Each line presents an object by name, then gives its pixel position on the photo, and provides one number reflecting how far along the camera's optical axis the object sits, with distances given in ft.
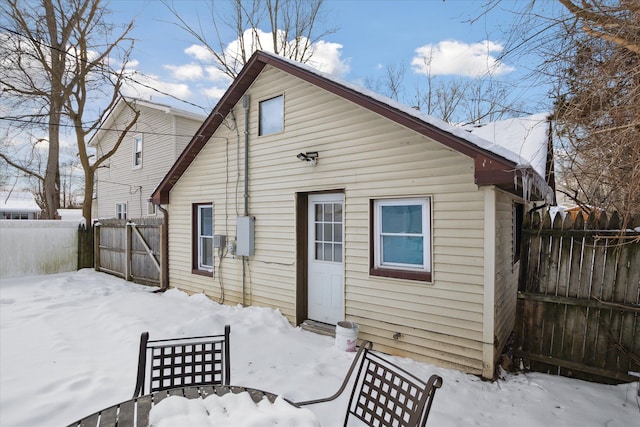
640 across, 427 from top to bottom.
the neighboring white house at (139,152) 46.09
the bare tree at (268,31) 50.72
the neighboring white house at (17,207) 90.11
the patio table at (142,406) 6.41
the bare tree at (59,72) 41.55
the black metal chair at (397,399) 6.32
